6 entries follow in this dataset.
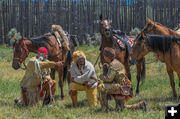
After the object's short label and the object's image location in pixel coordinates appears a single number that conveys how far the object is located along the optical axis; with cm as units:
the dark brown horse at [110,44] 1687
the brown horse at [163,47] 1508
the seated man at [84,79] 1476
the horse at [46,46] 1656
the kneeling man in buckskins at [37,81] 1448
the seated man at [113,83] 1323
